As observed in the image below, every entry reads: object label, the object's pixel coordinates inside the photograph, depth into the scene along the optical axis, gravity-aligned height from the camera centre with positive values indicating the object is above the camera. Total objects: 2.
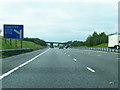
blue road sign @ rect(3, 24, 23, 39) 43.59 +2.40
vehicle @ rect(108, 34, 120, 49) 61.88 +0.89
